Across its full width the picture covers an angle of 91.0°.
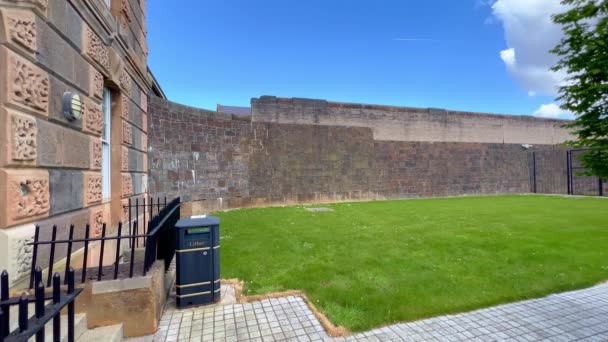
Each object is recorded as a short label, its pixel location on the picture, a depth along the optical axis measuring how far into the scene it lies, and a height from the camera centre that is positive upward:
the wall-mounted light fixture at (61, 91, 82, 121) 3.50 +0.86
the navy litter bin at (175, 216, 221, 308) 3.70 -1.11
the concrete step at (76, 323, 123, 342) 2.74 -1.49
